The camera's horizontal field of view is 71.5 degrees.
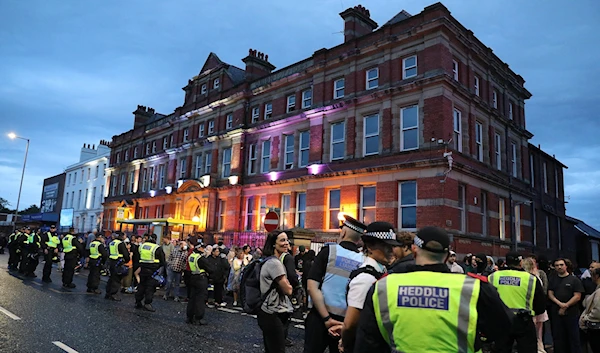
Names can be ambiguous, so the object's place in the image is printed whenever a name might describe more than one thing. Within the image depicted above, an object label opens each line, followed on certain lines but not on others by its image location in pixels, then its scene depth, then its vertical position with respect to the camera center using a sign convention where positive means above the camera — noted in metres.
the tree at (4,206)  97.16 +4.56
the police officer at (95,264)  14.17 -1.17
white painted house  45.69 +4.68
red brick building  18.48 +5.44
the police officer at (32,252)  17.95 -1.11
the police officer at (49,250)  16.42 -0.93
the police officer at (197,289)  10.09 -1.37
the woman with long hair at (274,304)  5.24 -0.84
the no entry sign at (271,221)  12.89 +0.50
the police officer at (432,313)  2.56 -0.42
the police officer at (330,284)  4.34 -0.46
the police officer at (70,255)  14.96 -0.97
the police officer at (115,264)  13.13 -1.07
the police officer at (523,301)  5.82 -0.74
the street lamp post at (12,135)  33.19 +7.07
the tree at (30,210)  91.88 +3.55
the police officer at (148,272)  11.58 -1.11
